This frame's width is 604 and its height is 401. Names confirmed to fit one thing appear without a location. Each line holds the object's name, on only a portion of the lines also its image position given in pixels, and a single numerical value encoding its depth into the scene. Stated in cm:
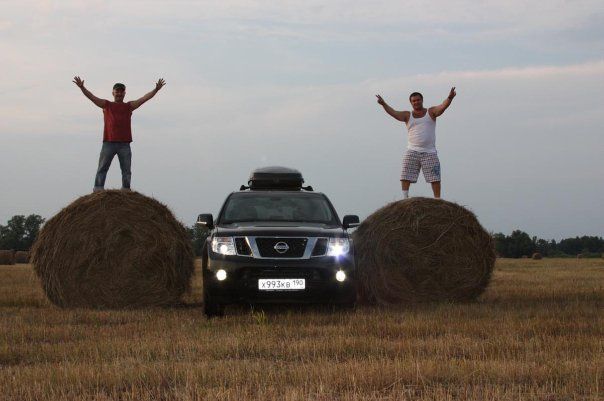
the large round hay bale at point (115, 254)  1205
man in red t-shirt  1342
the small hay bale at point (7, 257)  3416
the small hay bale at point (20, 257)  3506
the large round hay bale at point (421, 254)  1222
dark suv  1030
